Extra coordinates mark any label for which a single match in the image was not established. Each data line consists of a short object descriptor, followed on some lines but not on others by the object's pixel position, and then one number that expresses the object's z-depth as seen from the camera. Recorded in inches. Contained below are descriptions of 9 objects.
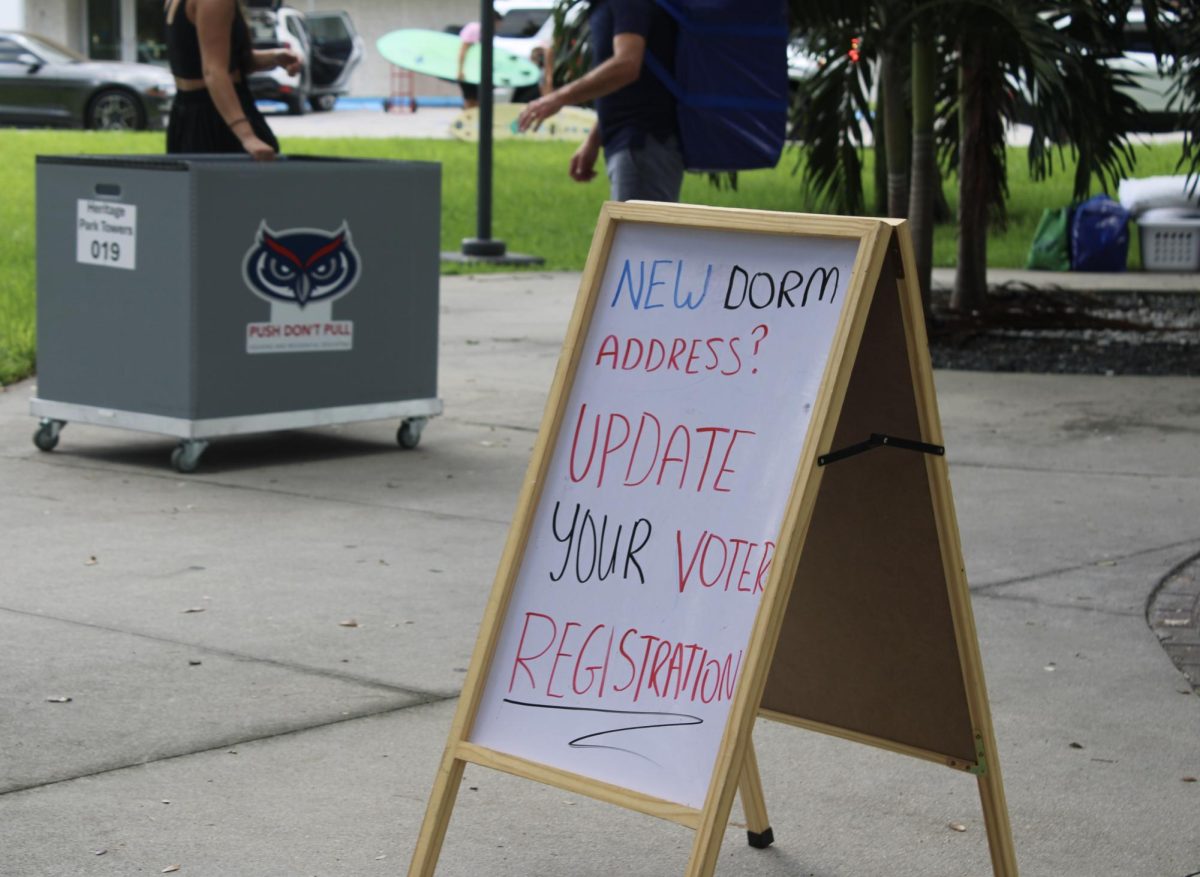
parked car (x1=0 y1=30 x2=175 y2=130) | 1096.2
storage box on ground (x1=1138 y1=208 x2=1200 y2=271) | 602.5
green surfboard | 1366.9
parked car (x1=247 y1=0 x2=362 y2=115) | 1332.4
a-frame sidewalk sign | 126.2
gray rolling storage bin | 281.0
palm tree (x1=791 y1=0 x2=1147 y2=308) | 399.2
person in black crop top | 309.0
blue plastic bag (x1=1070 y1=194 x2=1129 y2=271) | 590.2
